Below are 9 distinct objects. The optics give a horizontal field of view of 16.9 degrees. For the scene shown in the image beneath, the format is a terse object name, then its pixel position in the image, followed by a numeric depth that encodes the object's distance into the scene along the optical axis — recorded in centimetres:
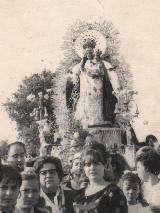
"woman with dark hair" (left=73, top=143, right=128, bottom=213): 281
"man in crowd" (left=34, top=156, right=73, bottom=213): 287
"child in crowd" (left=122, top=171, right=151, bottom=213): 289
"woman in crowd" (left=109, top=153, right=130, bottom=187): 292
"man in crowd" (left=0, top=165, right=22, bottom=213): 282
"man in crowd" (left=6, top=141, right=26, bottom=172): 300
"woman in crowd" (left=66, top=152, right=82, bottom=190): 295
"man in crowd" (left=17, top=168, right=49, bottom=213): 284
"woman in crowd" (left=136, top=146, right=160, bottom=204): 294
